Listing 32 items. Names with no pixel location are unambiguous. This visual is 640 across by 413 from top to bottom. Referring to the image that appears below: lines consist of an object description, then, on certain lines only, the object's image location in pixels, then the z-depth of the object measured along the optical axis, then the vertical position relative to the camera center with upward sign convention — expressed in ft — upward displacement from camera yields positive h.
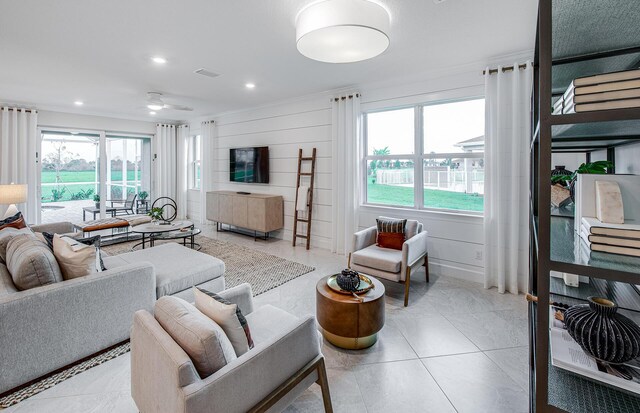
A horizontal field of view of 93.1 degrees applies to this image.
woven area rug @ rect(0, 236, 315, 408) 6.36 -3.09
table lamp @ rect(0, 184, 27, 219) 13.42 +0.26
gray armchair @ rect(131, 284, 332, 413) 3.64 -2.39
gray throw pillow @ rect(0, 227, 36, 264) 8.03 -1.01
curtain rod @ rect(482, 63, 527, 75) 10.77 +4.84
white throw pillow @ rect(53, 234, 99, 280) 7.18 -1.40
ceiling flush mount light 7.00 +4.18
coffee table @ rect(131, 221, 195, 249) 15.03 -1.39
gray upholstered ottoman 8.81 -2.08
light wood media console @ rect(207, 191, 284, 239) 18.38 -0.66
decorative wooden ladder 17.33 +0.23
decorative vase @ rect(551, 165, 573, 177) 6.13 +0.63
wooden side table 7.34 -2.87
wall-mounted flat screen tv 19.86 +2.48
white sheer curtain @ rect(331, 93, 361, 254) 15.29 +1.84
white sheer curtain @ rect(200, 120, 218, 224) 23.44 +3.48
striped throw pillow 11.92 -1.28
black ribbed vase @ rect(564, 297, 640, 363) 2.64 -1.19
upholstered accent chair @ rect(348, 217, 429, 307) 10.23 -1.97
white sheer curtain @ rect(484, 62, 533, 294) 10.95 +0.88
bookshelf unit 2.40 +0.37
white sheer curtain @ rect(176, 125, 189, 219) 25.96 +2.77
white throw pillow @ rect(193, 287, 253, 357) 4.58 -1.85
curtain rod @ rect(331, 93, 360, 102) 15.16 +5.30
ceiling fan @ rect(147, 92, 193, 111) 15.81 +5.30
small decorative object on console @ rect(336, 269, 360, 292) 7.77 -2.07
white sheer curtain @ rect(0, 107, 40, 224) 17.90 +2.95
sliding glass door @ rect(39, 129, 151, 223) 20.66 +2.21
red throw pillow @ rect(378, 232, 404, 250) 11.89 -1.54
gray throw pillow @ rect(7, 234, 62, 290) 6.52 -1.46
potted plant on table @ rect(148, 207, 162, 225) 17.33 -0.76
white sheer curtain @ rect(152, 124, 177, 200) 25.21 +3.56
